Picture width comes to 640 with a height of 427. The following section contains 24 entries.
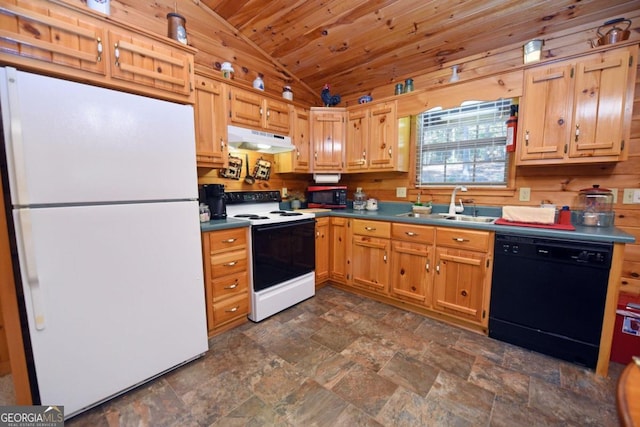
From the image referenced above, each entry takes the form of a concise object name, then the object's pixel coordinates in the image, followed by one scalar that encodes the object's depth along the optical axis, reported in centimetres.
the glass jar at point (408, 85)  279
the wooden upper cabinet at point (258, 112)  238
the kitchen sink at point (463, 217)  241
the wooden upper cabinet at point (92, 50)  117
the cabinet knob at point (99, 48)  137
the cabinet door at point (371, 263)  260
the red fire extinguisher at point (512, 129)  219
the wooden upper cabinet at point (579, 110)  173
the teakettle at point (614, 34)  174
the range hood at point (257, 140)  233
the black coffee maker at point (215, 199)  232
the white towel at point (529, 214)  190
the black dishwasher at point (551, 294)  164
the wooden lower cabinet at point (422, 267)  207
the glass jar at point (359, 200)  324
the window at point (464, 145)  247
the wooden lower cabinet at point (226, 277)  199
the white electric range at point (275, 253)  226
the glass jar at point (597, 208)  194
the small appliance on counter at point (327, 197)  316
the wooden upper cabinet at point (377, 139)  283
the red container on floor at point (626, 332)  167
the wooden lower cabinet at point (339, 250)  292
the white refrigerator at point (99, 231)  117
